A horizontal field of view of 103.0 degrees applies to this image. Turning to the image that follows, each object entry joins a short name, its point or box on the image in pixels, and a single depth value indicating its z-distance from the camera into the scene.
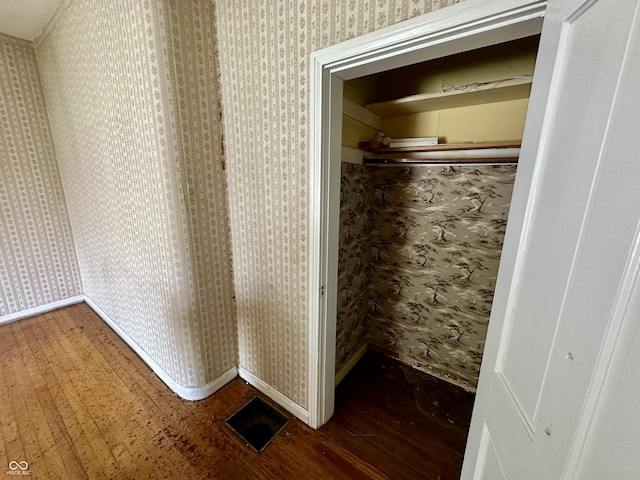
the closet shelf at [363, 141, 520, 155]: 1.47
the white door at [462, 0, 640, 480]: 0.38
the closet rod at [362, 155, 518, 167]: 1.56
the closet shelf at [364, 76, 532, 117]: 1.36
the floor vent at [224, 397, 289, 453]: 1.53
